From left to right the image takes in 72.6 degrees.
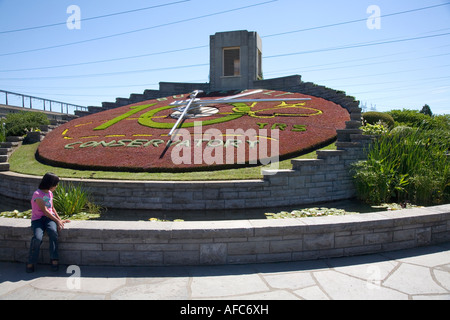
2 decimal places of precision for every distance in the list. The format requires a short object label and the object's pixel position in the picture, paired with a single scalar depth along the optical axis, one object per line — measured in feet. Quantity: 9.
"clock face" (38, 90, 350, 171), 27.61
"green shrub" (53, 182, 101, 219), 19.17
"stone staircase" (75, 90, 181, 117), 54.07
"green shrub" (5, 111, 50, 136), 41.78
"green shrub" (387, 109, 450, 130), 39.38
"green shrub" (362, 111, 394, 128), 40.41
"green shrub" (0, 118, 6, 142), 38.96
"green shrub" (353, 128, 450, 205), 21.97
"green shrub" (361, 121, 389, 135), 28.16
